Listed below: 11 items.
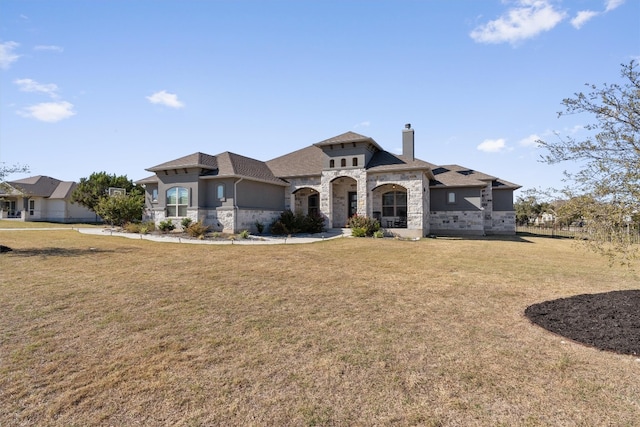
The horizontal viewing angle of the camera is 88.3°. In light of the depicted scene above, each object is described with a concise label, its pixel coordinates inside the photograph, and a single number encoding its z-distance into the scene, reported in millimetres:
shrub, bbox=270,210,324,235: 21469
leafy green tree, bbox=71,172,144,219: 32250
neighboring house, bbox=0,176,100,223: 36250
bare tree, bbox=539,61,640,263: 4879
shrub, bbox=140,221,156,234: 20438
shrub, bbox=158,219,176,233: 20812
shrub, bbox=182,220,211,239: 18453
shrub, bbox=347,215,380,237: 20031
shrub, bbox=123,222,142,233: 21188
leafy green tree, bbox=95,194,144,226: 23375
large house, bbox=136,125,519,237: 20703
